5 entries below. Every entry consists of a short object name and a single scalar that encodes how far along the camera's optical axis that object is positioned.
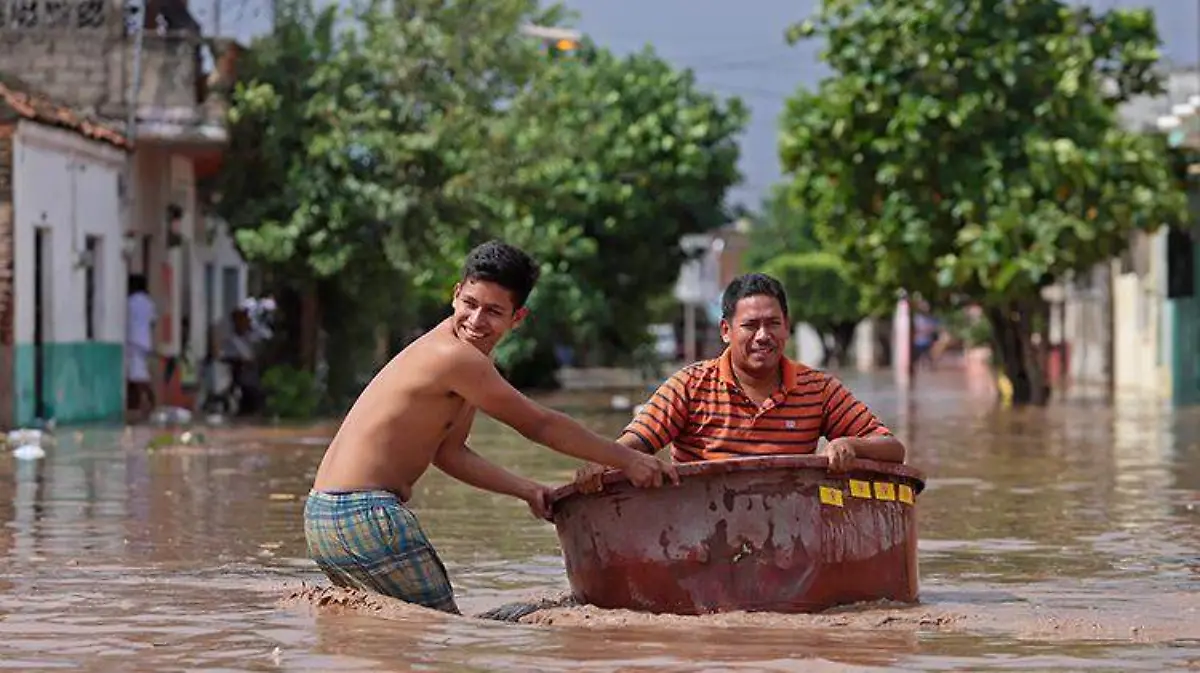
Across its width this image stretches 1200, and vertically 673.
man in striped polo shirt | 10.66
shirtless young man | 9.89
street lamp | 37.53
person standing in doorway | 33.19
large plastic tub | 10.22
